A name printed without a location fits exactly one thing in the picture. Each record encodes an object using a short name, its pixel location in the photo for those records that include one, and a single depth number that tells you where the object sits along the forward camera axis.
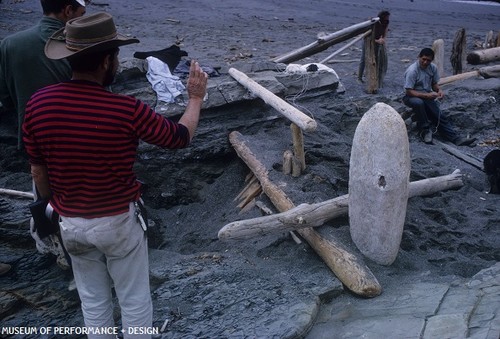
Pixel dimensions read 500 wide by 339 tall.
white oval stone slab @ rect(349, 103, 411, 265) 4.21
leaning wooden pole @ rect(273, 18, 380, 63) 9.22
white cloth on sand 6.59
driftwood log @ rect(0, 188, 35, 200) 5.59
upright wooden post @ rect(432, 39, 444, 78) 10.80
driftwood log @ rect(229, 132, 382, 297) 4.07
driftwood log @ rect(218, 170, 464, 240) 4.35
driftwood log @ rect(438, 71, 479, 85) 10.30
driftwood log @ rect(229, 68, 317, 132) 4.88
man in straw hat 2.69
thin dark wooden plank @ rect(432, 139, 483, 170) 7.40
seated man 8.41
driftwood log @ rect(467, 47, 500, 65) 9.26
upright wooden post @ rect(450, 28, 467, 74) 10.77
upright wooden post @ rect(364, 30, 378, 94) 10.14
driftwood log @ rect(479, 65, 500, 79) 10.24
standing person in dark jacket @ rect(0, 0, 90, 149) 3.83
